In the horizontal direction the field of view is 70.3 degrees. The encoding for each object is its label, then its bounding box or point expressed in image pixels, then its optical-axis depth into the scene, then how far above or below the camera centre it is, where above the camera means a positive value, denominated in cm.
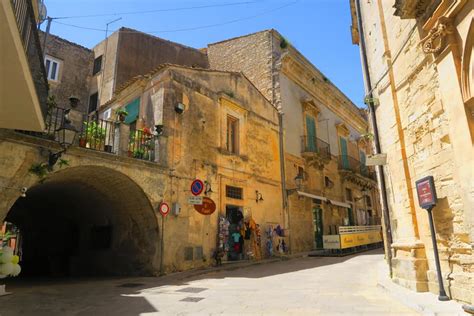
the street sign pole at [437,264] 488 -48
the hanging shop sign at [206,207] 917 +82
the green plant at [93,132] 934 +298
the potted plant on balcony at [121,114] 1074 +391
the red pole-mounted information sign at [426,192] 513 +59
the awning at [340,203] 1983 +179
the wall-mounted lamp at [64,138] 767 +234
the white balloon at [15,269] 494 -38
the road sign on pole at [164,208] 998 +88
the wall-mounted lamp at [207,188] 1199 +171
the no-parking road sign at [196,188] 964 +138
